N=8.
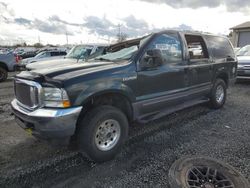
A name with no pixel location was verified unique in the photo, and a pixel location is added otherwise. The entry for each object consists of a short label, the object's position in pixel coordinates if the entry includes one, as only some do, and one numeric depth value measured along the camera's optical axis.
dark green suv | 2.91
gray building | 25.08
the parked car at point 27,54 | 26.97
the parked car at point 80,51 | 9.34
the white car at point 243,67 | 9.04
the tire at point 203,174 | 2.70
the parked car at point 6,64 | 10.59
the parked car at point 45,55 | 15.34
